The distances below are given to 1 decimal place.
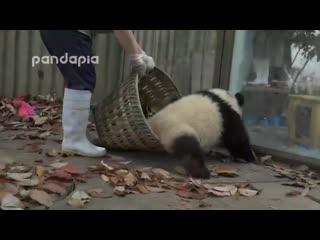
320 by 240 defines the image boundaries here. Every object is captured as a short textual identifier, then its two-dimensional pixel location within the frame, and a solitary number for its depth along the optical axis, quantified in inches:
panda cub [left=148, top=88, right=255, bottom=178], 100.1
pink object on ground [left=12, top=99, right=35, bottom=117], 153.8
